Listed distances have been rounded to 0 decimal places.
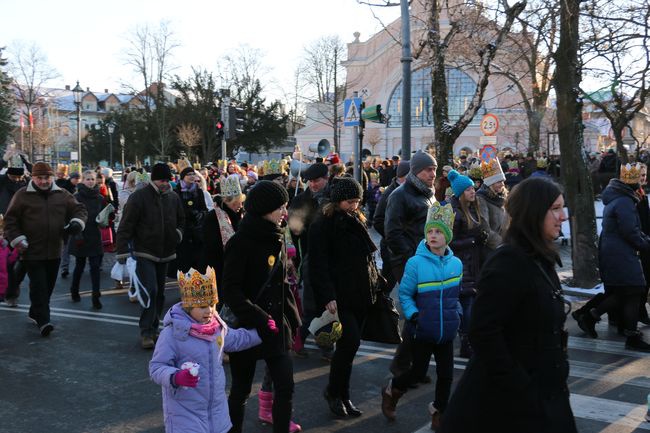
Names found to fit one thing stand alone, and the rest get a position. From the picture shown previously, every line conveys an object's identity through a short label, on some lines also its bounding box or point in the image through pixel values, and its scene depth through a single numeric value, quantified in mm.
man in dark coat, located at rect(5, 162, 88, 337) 7461
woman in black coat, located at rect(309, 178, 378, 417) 5000
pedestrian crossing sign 13156
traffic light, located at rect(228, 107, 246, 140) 19469
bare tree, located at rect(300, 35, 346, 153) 51219
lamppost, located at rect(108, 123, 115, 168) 55247
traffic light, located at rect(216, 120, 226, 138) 19648
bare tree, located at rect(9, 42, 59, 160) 52047
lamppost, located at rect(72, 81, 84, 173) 32656
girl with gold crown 3678
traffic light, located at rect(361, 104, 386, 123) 14227
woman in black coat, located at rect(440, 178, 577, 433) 2723
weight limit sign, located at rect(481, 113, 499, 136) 16516
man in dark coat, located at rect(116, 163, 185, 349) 7094
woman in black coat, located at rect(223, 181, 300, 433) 4207
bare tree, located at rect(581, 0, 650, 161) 10828
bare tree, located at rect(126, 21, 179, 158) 49344
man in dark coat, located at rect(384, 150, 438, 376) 6297
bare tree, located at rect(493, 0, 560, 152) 11096
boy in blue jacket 4773
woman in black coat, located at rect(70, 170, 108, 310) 9182
